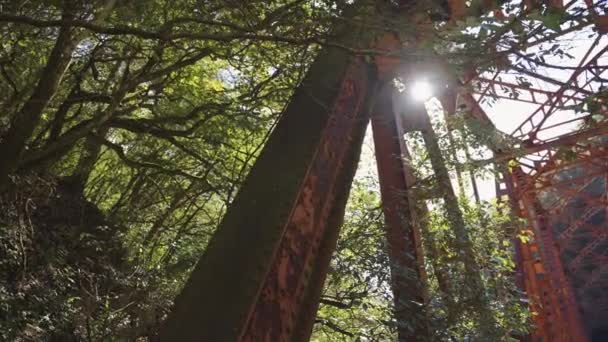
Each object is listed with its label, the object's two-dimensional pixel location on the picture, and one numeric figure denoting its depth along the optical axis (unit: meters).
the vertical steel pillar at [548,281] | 10.97
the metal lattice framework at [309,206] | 1.52
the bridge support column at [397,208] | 3.55
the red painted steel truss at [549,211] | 9.84
